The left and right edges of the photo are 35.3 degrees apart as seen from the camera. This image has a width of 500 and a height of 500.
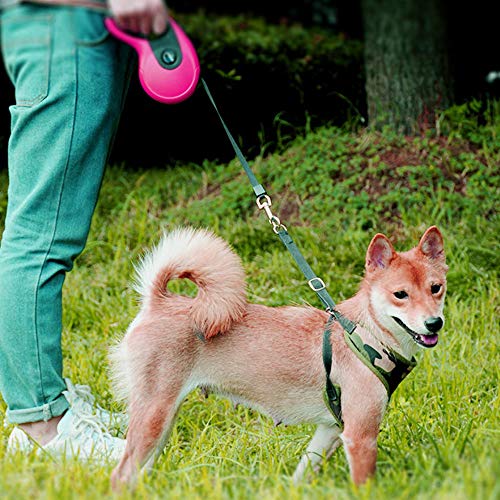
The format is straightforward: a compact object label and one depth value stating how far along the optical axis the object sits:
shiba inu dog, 2.85
